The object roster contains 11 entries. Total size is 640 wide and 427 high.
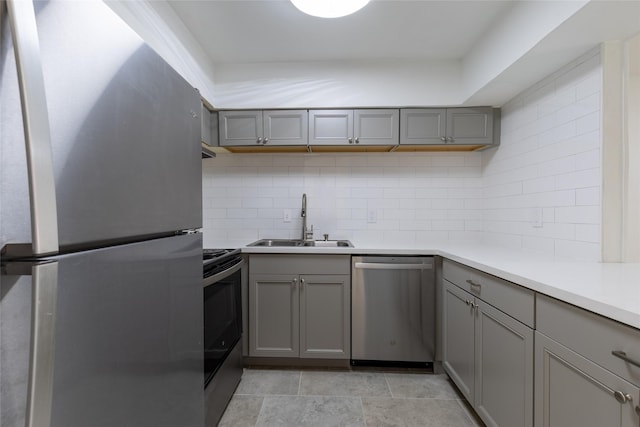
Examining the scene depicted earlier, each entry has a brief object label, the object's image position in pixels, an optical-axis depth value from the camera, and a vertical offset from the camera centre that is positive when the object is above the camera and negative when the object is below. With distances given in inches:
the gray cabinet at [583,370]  30.5 -20.3
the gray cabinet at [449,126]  92.8 +27.5
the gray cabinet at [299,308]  84.0 -29.9
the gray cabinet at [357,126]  93.6 +27.9
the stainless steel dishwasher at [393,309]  82.5 -29.9
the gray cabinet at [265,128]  94.0 +27.4
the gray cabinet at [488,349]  46.7 -28.7
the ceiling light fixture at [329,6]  58.1 +42.8
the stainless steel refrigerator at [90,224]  15.2 -1.0
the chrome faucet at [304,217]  101.7 -3.0
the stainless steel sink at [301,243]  101.1 -12.4
